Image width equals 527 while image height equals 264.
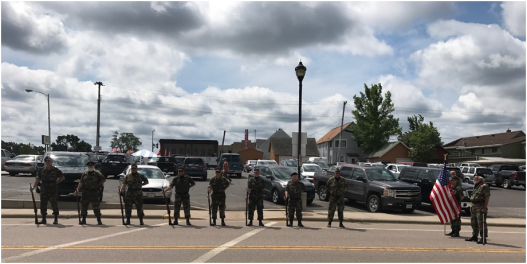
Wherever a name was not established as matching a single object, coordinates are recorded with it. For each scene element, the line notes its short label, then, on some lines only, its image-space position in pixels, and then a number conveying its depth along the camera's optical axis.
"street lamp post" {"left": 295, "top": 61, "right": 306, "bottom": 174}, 16.00
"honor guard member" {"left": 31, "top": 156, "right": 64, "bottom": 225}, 11.69
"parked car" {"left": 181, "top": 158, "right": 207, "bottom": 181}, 29.07
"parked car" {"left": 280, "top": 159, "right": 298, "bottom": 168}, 34.54
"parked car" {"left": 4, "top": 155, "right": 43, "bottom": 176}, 27.53
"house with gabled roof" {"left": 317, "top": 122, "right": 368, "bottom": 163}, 68.69
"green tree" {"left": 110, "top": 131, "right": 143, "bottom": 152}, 131.25
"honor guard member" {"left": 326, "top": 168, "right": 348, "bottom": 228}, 12.35
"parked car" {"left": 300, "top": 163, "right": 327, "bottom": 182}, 24.51
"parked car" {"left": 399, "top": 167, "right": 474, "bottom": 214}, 15.66
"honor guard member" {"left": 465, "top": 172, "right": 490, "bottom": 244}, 9.62
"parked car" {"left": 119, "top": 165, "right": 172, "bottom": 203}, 15.55
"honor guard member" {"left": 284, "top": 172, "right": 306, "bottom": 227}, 12.15
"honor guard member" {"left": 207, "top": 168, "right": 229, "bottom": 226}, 12.11
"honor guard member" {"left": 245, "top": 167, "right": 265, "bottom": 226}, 12.20
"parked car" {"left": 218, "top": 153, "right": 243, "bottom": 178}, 34.38
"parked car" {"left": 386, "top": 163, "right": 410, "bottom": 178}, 29.53
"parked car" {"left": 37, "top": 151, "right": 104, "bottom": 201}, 15.43
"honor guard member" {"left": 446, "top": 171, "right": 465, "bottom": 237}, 10.66
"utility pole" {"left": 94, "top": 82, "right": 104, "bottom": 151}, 48.25
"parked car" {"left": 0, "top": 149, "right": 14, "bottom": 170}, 31.56
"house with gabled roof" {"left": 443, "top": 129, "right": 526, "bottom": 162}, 44.16
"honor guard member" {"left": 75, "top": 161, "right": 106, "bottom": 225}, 11.71
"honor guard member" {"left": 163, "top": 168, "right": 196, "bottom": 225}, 11.91
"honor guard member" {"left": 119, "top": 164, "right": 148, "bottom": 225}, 11.77
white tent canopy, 36.10
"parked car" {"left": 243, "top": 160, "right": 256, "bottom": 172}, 44.72
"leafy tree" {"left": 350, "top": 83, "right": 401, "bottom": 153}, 63.44
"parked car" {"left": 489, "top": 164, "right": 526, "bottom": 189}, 28.36
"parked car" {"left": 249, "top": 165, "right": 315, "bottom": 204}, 17.02
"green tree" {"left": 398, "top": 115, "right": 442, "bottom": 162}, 59.53
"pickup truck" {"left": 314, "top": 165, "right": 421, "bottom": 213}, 15.08
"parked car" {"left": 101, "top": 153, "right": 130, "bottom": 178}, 27.55
